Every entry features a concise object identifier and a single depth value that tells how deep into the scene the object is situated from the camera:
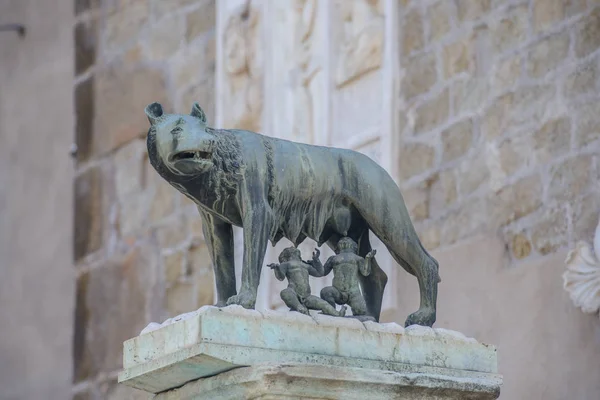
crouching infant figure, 8.52
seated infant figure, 8.25
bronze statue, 8.26
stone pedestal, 7.74
